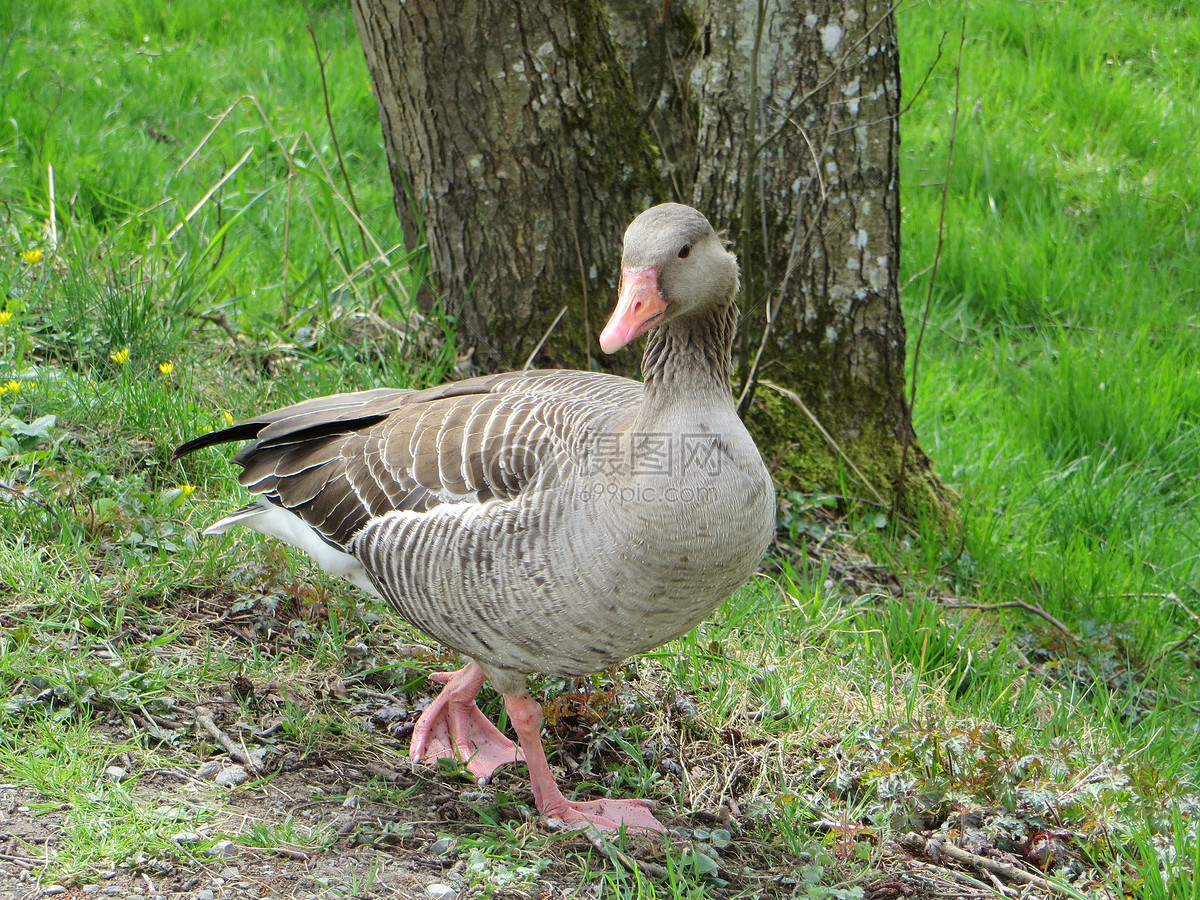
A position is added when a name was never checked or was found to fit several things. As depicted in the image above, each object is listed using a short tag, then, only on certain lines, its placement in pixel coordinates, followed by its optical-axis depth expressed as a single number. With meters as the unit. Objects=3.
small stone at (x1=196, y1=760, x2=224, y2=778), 6.44
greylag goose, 5.71
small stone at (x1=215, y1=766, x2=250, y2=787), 6.37
